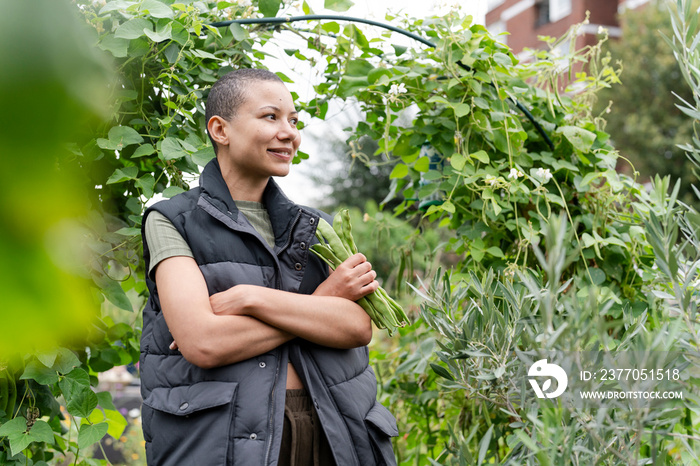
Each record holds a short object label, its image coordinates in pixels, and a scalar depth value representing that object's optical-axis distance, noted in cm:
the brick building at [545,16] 1727
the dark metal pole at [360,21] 200
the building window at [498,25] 1966
